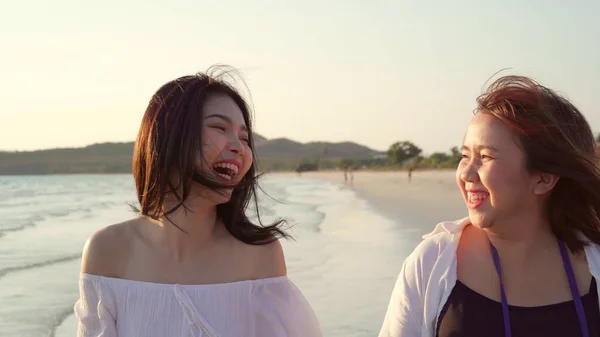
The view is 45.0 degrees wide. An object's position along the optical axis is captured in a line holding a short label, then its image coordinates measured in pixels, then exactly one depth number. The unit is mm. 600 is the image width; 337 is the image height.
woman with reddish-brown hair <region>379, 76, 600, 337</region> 2691
